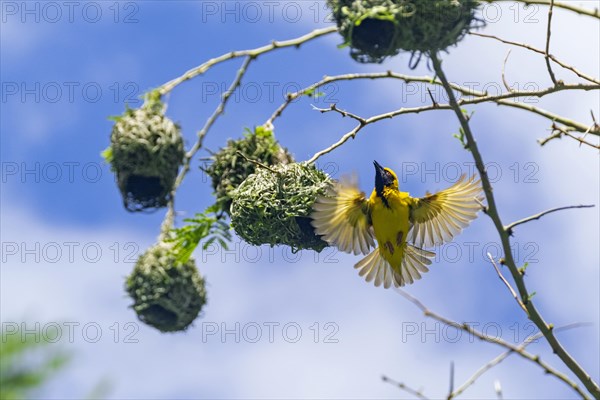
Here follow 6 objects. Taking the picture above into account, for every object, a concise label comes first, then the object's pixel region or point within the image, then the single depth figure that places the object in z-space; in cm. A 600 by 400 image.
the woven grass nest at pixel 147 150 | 995
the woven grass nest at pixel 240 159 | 1118
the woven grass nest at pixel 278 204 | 1045
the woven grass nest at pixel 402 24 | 836
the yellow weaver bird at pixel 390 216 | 1041
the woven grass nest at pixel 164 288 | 1105
